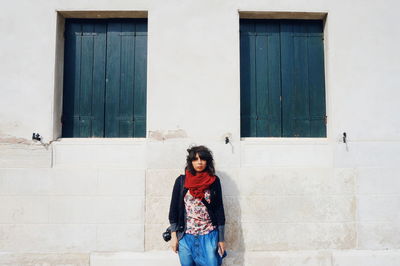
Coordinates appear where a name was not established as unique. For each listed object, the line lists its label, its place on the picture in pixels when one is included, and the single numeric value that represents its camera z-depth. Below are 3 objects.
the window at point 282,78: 4.03
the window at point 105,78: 4.02
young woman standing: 3.15
